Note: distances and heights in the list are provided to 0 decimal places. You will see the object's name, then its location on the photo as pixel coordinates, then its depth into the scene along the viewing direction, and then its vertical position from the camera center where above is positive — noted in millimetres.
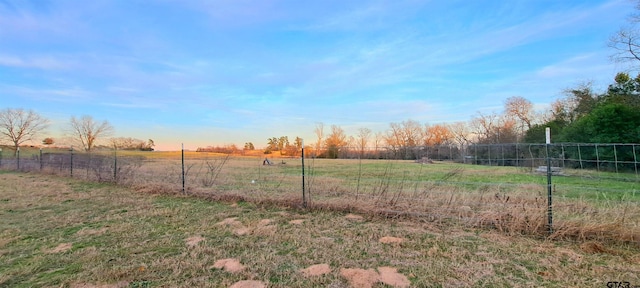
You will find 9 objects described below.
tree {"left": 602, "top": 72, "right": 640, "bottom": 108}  14238 +3258
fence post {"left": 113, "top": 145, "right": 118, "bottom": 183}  8305 -405
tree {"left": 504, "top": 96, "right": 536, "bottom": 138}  31141 +4276
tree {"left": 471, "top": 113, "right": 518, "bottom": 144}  27341 +2725
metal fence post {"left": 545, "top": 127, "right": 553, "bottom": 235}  3242 -647
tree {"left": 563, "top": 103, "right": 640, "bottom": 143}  13094 +1120
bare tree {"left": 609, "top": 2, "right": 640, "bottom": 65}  11610 +4811
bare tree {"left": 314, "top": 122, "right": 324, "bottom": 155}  31766 +2799
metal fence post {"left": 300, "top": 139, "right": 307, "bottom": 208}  5020 -927
